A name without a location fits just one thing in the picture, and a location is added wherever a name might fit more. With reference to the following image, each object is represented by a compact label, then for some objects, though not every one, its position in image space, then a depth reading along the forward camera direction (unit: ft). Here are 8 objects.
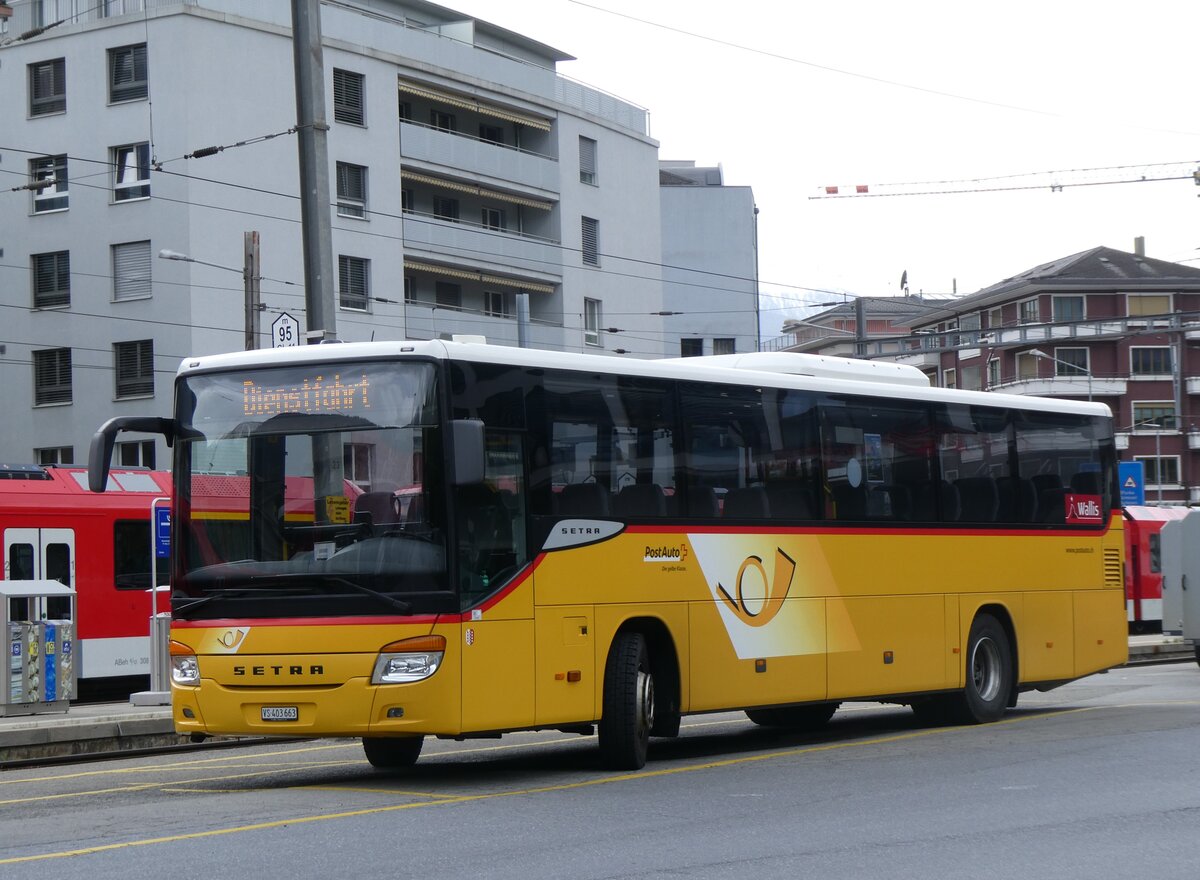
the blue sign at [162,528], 71.05
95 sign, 67.36
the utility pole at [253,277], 94.12
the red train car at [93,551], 84.99
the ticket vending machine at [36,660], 65.57
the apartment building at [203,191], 154.71
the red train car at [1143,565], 154.20
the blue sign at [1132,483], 118.01
